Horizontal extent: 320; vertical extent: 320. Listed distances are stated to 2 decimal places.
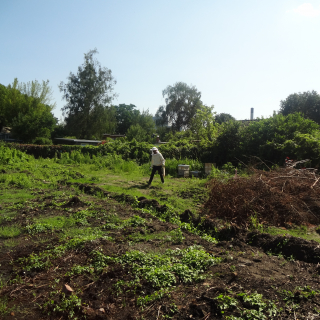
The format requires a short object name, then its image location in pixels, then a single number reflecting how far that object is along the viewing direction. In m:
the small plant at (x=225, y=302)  3.07
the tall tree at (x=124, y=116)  73.18
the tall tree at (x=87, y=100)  43.59
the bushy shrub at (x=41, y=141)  39.22
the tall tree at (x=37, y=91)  46.53
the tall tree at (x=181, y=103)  52.24
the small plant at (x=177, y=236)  5.23
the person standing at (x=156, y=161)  12.23
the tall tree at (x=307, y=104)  42.84
